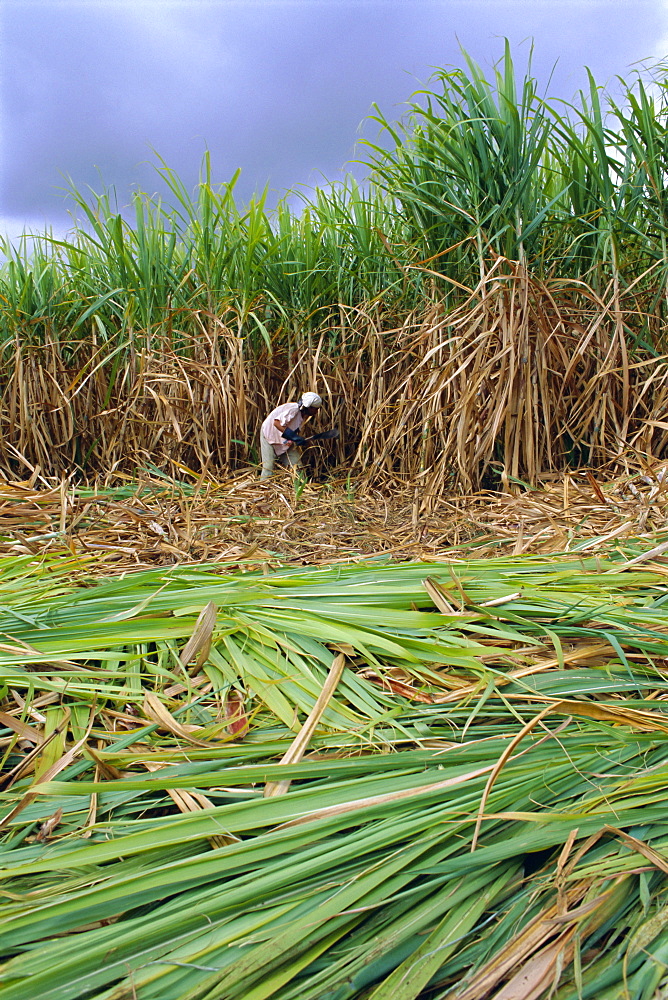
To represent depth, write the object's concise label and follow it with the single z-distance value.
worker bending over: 3.72
